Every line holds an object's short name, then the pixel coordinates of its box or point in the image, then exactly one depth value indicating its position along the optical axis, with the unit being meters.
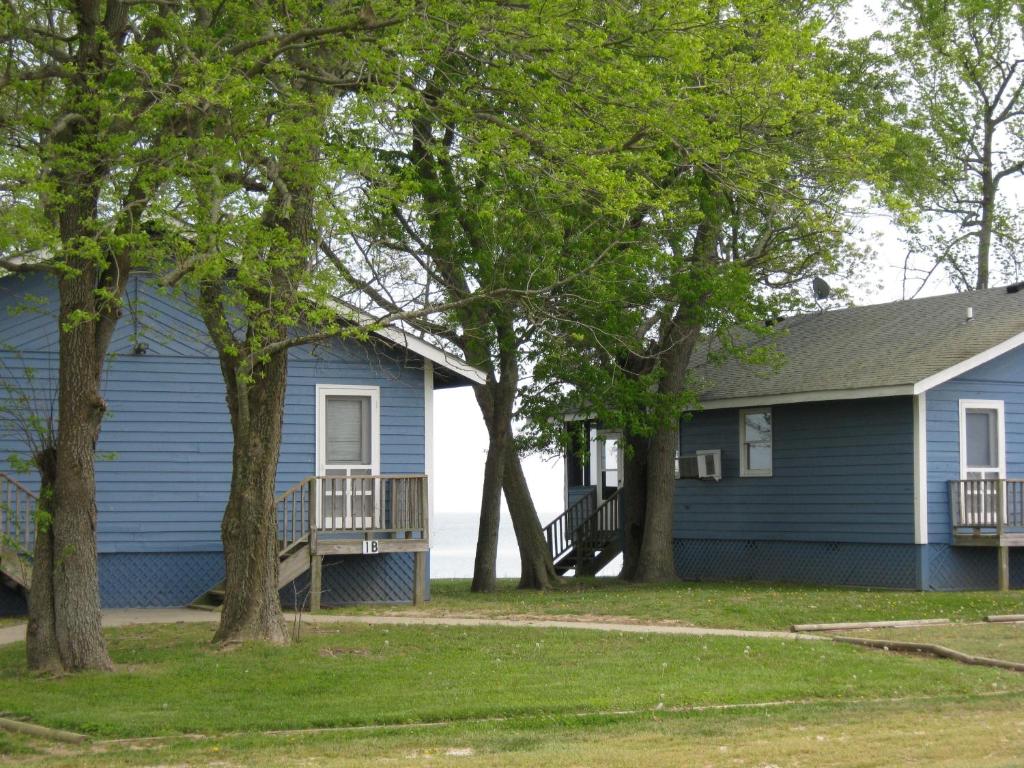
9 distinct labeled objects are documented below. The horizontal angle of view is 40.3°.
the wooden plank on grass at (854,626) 16.19
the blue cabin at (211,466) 20.11
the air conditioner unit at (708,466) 27.47
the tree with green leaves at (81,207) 12.61
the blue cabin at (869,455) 23.11
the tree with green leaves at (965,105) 34.97
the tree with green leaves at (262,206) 12.62
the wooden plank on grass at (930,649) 13.29
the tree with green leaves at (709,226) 15.79
